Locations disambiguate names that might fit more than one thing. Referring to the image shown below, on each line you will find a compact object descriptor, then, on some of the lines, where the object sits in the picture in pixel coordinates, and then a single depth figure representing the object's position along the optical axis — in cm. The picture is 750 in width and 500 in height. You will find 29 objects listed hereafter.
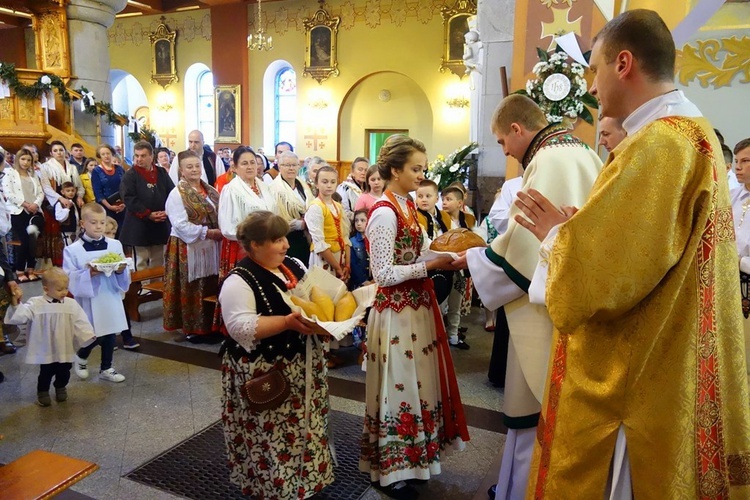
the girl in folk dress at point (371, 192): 539
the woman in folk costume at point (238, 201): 479
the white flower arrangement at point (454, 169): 692
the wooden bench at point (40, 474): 179
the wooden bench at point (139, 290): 564
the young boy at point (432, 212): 376
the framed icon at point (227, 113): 1616
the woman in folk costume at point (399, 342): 254
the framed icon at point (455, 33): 1352
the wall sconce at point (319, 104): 1568
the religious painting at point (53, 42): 1262
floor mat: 277
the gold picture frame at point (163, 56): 1709
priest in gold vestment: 131
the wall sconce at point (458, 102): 1393
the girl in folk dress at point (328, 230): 470
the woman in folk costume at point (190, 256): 501
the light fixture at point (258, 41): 1226
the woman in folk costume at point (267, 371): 228
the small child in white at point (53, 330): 354
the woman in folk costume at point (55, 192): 812
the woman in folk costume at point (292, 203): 526
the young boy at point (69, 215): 832
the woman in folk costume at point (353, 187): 604
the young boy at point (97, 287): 407
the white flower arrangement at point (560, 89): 553
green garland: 1103
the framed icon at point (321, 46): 1504
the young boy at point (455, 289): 527
